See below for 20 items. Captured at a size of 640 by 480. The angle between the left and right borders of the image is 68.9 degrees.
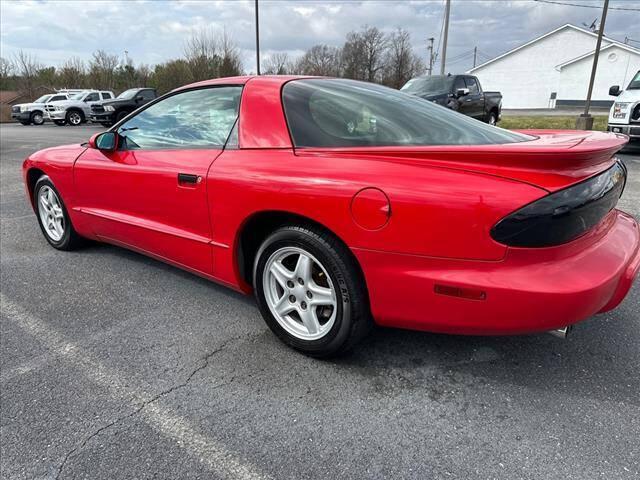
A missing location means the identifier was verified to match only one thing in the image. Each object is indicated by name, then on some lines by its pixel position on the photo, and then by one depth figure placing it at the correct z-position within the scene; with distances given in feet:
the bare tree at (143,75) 150.10
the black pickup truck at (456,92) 37.14
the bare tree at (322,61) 185.88
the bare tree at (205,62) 117.91
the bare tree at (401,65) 186.50
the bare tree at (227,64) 117.80
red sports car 6.03
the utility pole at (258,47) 79.10
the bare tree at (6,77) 146.92
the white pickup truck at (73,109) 80.94
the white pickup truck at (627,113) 30.32
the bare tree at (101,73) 146.92
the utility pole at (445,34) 70.14
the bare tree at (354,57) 192.54
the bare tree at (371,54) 193.36
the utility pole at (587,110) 43.83
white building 139.03
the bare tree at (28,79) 144.25
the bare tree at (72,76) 146.30
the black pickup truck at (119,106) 67.77
